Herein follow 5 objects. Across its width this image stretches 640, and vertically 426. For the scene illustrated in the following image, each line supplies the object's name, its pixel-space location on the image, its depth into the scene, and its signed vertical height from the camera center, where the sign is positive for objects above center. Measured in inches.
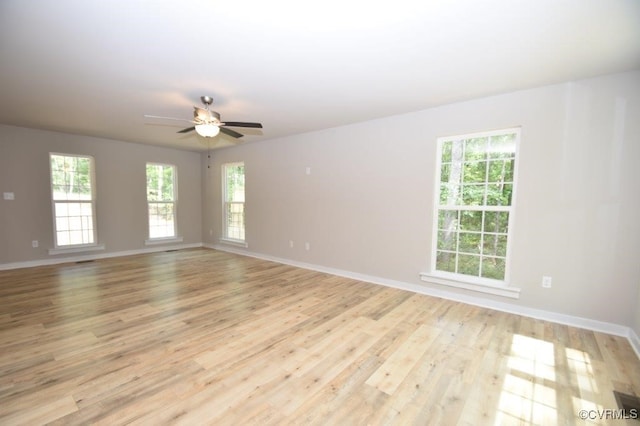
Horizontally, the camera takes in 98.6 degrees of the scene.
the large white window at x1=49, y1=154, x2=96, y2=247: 205.8 -3.2
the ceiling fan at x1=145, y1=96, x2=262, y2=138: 122.8 +34.8
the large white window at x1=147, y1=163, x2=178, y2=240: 253.0 -2.4
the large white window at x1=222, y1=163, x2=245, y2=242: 254.1 -2.8
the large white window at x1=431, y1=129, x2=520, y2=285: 127.3 -1.8
